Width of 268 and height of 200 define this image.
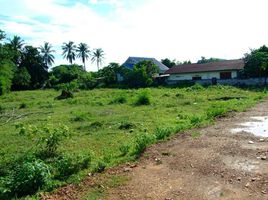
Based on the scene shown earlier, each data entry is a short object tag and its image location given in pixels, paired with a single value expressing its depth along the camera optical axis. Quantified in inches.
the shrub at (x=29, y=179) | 155.7
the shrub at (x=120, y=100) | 576.3
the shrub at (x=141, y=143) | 213.1
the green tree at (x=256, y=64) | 839.8
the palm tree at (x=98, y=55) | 1700.0
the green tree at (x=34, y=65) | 1304.0
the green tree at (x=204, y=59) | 1642.3
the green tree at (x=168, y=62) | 1563.1
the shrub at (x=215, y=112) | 352.8
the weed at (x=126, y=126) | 309.1
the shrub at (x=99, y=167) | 180.8
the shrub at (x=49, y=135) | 216.3
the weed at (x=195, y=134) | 252.3
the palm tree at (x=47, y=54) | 1443.2
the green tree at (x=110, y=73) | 1178.4
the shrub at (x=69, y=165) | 178.9
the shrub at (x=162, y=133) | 249.2
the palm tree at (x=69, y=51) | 1609.0
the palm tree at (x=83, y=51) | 1627.5
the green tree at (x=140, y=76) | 1018.2
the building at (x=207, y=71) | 991.6
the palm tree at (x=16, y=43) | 1291.6
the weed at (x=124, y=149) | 215.4
